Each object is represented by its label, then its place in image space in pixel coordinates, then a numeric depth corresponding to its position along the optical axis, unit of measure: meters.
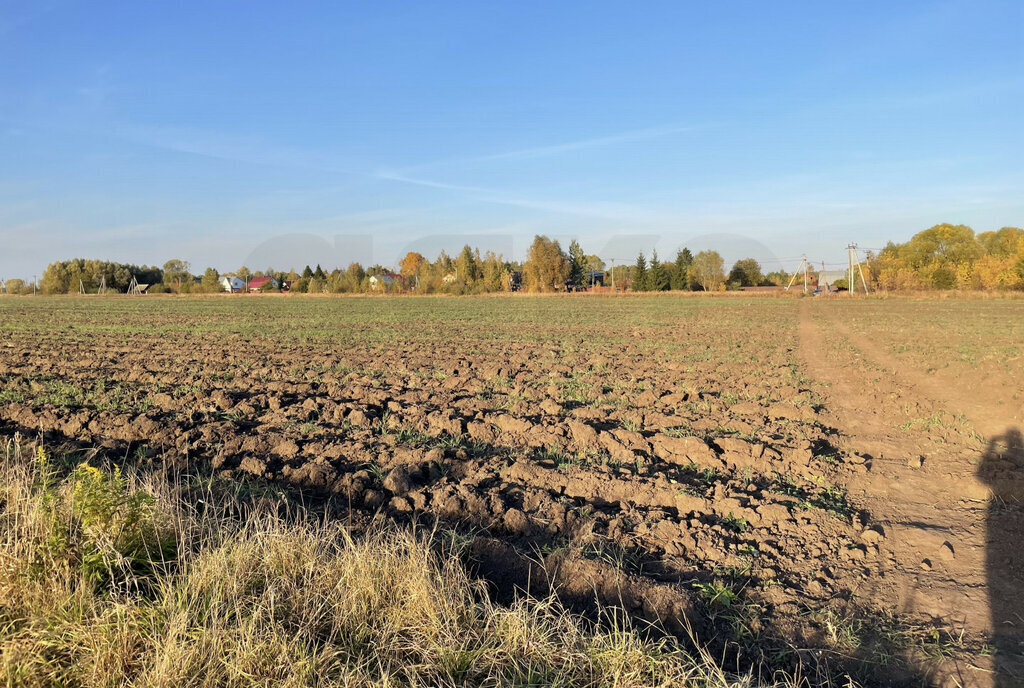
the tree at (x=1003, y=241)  69.94
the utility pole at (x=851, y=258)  68.11
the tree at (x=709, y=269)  94.19
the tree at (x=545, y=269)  94.44
